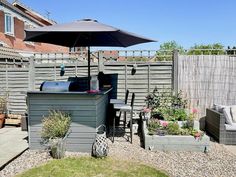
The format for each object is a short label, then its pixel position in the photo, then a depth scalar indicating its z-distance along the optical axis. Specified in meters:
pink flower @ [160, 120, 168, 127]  4.47
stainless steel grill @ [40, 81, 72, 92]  4.07
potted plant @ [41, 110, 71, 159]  3.61
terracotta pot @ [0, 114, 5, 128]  5.66
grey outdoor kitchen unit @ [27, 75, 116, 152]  3.85
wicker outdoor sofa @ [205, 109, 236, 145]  4.49
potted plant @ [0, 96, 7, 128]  6.02
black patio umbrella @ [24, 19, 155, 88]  3.52
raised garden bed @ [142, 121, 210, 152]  4.06
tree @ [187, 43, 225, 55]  19.64
